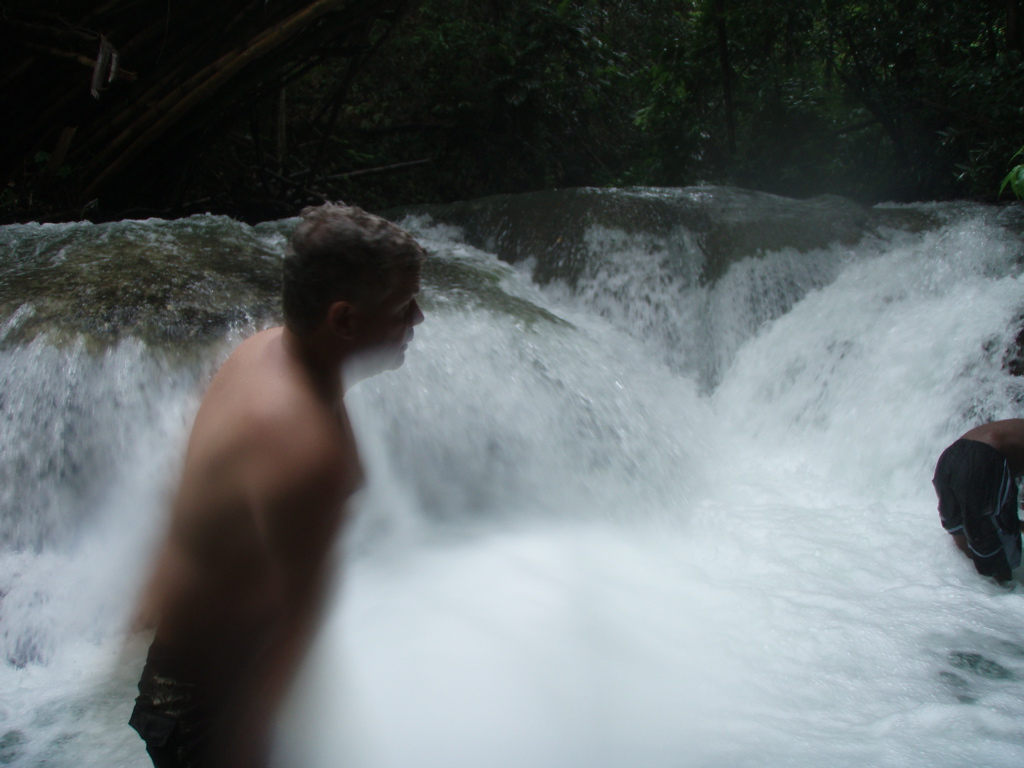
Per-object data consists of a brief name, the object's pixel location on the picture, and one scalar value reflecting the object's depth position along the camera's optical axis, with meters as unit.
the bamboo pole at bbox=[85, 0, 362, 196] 5.00
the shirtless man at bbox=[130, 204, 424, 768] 1.11
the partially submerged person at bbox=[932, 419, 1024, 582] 2.77
